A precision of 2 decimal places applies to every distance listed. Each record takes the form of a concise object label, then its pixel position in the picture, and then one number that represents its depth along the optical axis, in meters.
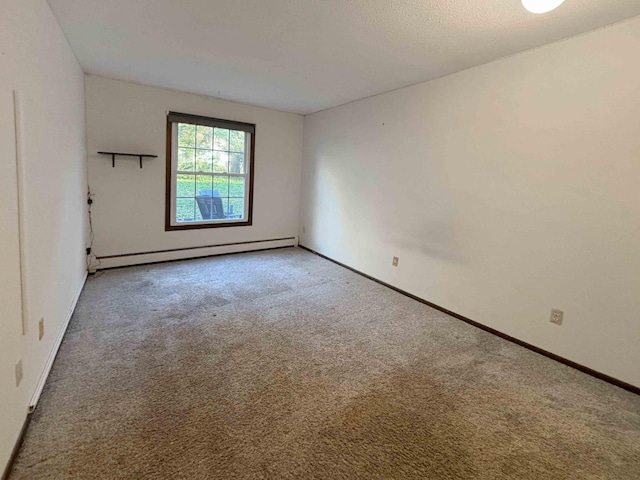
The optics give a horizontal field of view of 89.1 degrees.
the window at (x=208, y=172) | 4.52
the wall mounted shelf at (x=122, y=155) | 3.96
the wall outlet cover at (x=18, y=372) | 1.50
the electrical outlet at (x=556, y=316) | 2.53
